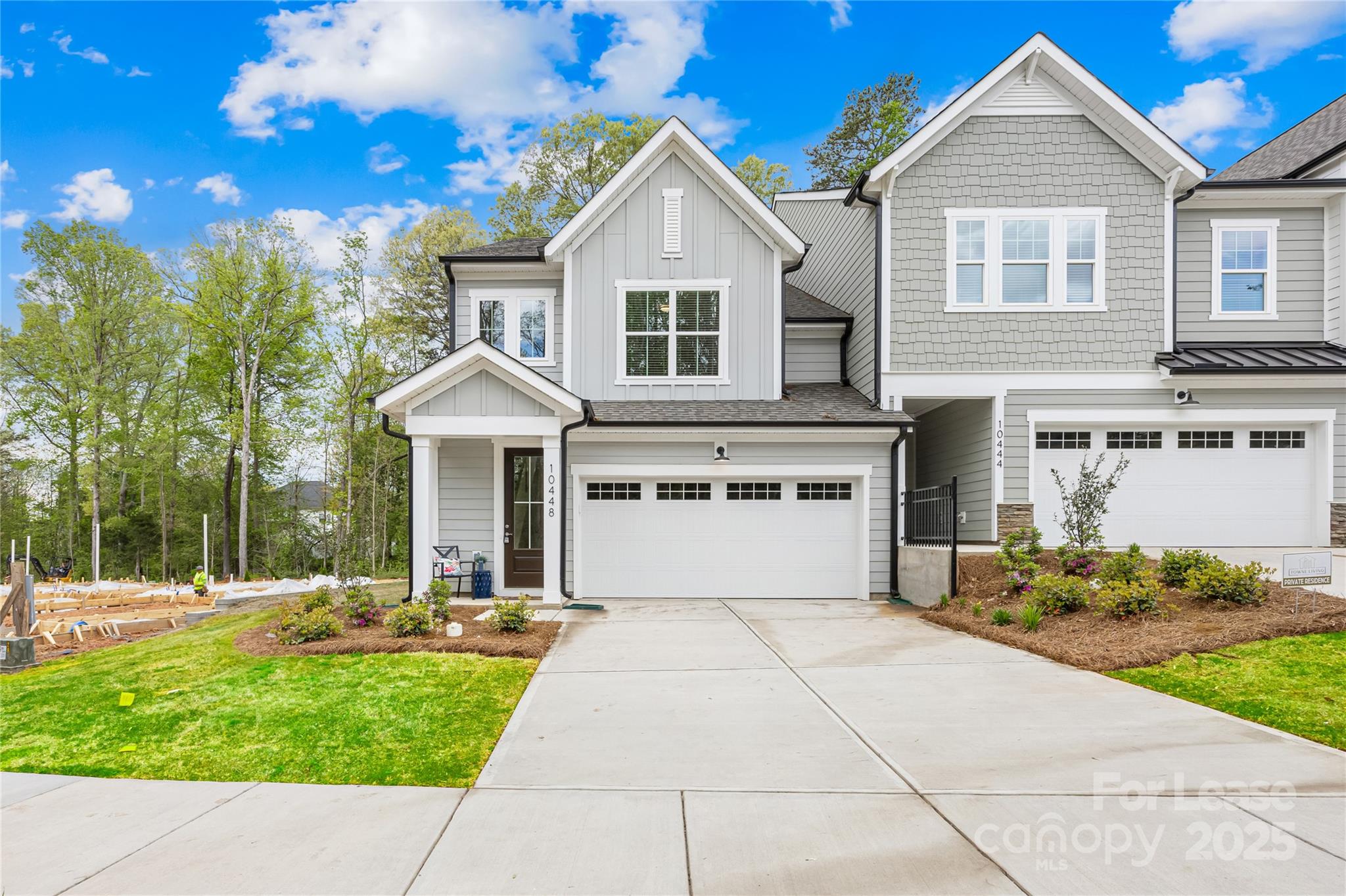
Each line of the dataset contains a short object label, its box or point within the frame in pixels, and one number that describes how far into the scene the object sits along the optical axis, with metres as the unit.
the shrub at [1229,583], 8.02
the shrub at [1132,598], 7.99
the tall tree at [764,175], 26.58
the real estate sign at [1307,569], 7.73
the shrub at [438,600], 8.95
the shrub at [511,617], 8.70
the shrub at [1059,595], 8.60
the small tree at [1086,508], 10.52
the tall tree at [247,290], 25.59
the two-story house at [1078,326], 12.51
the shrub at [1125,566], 8.55
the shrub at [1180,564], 8.72
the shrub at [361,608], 9.32
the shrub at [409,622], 8.50
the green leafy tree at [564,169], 26.30
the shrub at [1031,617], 8.39
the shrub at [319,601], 9.09
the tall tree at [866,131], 28.41
